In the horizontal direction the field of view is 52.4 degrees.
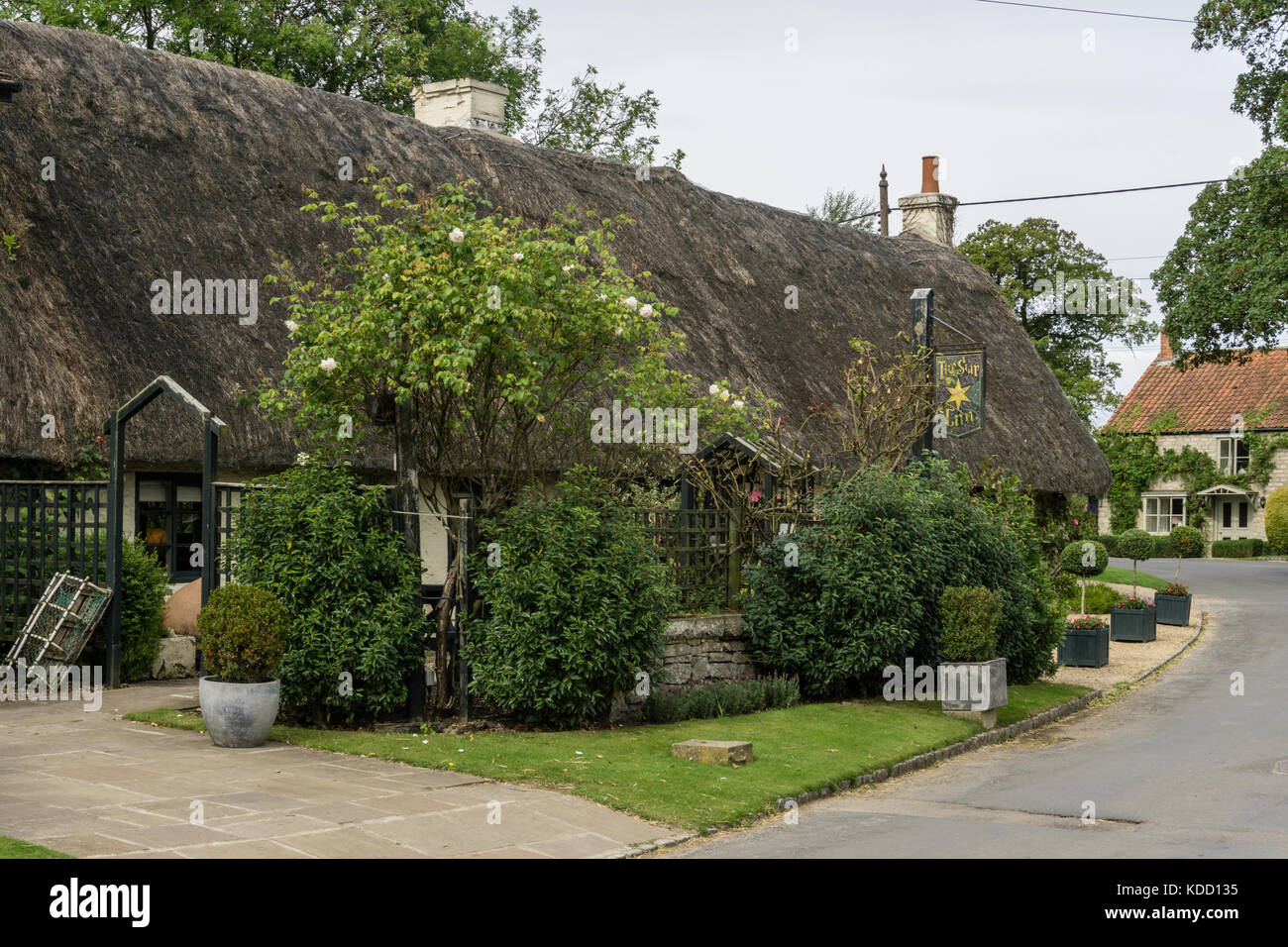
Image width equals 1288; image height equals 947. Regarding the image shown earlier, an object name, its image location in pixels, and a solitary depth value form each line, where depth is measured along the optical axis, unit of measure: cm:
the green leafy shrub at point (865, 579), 1316
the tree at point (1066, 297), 4547
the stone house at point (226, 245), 1368
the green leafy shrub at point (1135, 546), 2738
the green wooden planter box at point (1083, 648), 1866
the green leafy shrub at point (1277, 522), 4403
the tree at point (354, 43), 2597
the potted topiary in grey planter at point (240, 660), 970
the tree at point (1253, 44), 3136
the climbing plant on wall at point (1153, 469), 4631
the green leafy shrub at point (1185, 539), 3092
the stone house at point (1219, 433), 4600
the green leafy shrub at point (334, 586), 1051
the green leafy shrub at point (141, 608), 1291
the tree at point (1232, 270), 3083
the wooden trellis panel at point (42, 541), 1266
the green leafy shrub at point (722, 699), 1181
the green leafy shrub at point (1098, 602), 2519
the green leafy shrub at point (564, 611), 1072
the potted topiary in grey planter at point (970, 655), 1303
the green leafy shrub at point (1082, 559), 2361
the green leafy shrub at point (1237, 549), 4538
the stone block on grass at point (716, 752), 994
